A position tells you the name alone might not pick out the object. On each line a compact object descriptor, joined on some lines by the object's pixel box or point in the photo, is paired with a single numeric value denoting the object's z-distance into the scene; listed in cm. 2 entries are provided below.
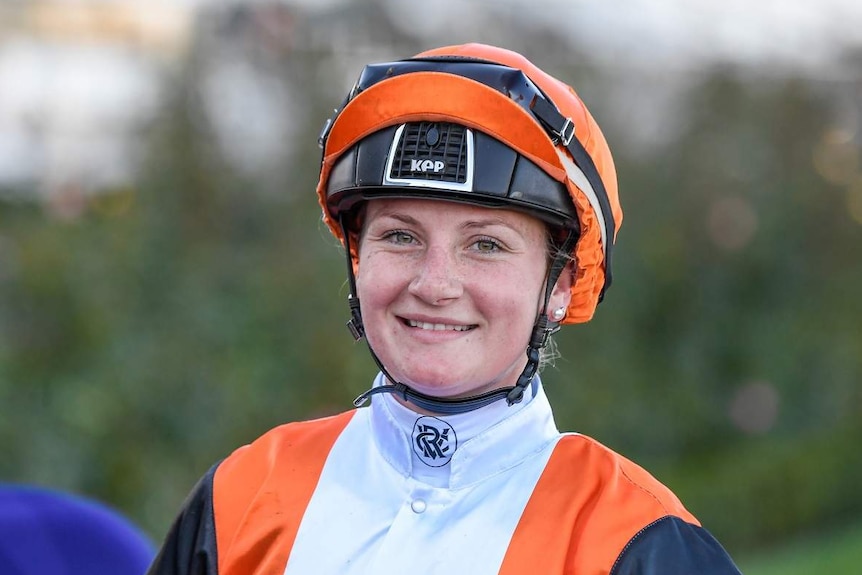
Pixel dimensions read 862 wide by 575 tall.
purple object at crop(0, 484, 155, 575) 629
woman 422
